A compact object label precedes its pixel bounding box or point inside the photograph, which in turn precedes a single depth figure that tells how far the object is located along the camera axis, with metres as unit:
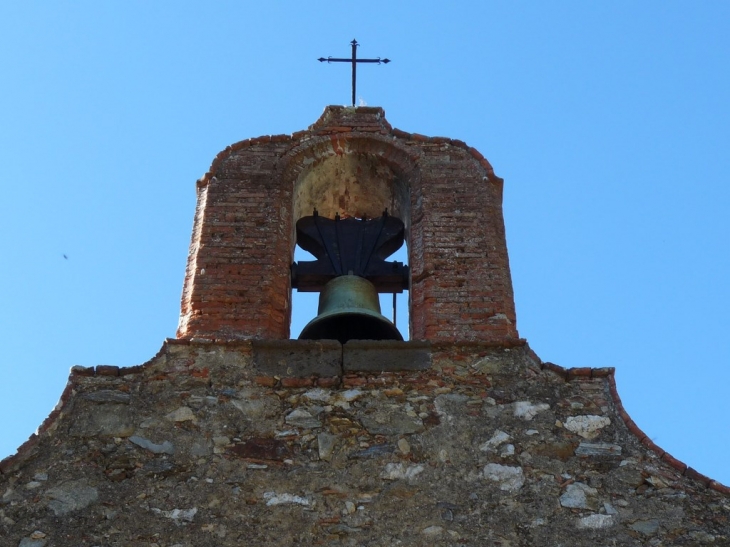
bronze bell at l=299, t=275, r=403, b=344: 7.60
